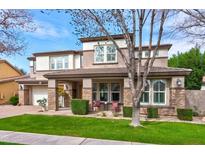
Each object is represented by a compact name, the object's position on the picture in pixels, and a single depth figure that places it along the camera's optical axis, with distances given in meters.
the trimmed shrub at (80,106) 10.50
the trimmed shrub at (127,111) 9.65
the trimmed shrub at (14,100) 15.98
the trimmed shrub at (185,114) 9.09
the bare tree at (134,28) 7.20
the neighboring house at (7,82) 17.37
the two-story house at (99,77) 10.24
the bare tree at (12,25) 8.20
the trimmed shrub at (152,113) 9.68
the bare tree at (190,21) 8.35
